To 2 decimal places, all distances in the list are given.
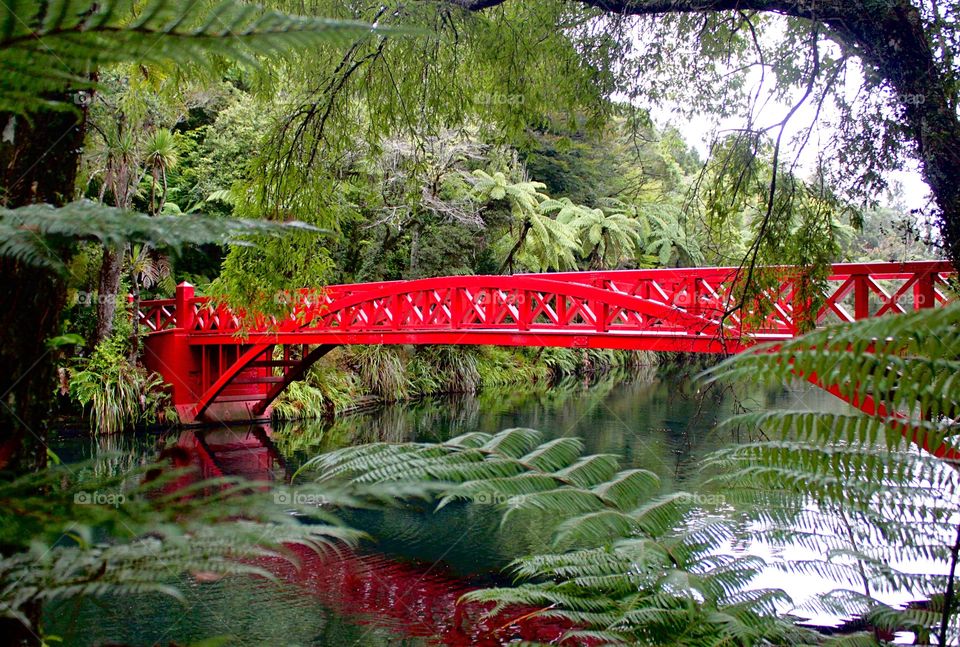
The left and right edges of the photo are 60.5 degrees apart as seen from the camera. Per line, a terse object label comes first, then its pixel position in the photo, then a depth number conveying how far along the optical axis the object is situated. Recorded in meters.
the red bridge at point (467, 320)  6.23
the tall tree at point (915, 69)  4.31
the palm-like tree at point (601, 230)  18.09
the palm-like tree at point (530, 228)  17.38
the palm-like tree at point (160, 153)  13.02
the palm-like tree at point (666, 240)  20.08
